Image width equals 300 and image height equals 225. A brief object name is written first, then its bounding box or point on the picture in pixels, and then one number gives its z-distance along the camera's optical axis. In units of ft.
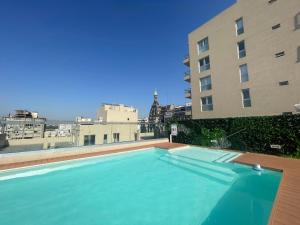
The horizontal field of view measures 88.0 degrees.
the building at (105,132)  38.26
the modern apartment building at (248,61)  41.86
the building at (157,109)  185.95
